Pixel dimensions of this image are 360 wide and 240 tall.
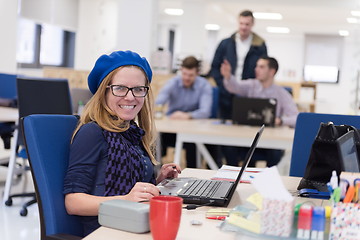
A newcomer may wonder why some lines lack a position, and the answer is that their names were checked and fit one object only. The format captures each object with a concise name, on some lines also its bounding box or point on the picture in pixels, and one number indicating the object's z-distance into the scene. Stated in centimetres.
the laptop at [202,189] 166
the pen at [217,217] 151
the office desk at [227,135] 392
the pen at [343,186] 125
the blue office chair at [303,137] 241
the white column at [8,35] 778
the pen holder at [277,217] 116
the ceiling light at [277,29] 1745
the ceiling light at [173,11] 1452
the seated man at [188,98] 509
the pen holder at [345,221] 118
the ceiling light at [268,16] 1402
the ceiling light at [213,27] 1777
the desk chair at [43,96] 387
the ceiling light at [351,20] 1426
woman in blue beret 167
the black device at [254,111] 437
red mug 121
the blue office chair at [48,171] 164
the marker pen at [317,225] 118
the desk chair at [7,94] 535
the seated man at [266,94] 473
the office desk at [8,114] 439
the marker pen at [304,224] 118
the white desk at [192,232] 132
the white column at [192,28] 1123
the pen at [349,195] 122
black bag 171
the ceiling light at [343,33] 1710
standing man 541
